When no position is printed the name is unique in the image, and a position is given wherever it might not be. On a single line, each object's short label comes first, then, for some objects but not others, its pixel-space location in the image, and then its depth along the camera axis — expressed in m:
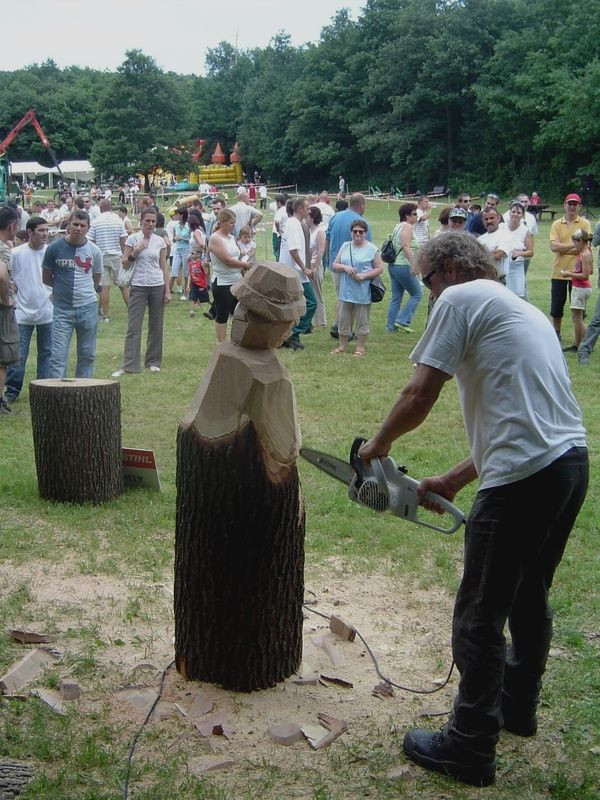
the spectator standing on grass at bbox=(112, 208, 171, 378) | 10.48
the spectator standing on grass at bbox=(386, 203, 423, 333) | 12.23
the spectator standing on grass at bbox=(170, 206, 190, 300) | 16.56
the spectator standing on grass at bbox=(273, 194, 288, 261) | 16.09
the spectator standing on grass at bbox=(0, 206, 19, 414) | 8.21
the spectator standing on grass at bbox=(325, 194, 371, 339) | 12.48
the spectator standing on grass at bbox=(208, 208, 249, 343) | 10.52
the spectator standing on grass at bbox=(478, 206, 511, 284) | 11.73
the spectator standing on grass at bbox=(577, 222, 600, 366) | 10.96
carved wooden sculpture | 3.66
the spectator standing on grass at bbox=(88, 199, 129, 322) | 14.12
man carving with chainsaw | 3.12
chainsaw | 3.51
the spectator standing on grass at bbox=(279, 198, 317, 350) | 11.72
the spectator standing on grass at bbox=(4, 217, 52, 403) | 8.94
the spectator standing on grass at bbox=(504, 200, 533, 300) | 11.80
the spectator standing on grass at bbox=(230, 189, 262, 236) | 14.72
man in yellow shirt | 11.48
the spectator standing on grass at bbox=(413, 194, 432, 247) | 15.05
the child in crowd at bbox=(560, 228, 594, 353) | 11.25
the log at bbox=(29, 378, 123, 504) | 6.20
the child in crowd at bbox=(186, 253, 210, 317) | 15.11
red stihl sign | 6.57
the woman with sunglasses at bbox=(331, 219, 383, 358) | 11.17
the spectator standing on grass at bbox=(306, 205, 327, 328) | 12.46
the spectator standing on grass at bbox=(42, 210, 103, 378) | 8.76
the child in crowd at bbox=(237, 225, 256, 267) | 11.98
